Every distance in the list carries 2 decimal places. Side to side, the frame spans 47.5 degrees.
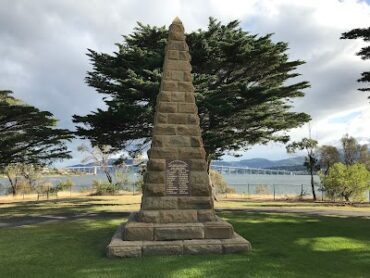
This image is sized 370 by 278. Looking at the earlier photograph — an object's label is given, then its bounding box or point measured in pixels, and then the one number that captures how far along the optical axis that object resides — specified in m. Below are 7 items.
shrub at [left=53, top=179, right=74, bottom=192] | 41.16
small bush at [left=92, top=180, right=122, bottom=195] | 37.88
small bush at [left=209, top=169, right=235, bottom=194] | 44.98
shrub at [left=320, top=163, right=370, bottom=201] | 31.70
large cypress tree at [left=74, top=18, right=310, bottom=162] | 24.16
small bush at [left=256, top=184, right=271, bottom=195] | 44.03
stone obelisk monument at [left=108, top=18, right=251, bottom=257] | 9.43
